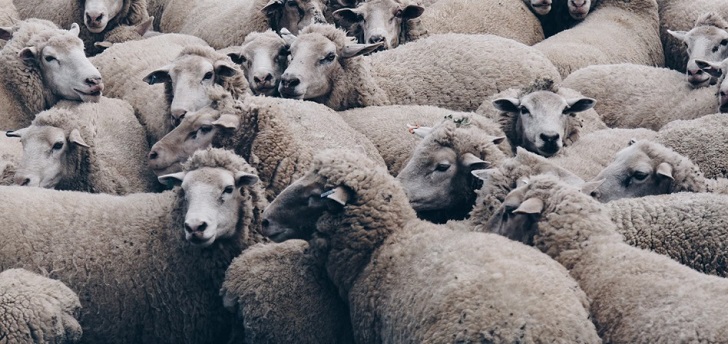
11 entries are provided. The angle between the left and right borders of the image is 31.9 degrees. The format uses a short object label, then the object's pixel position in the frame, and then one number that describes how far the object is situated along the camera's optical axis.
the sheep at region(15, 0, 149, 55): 9.58
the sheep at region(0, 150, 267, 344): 5.98
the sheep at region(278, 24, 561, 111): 8.13
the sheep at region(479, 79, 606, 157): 7.39
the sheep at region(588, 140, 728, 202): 6.54
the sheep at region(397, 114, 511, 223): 6.64
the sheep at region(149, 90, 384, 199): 6.74
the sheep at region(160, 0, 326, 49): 9.36
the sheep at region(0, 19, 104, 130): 8.16
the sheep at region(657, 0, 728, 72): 10.28
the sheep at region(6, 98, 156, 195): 7.08
